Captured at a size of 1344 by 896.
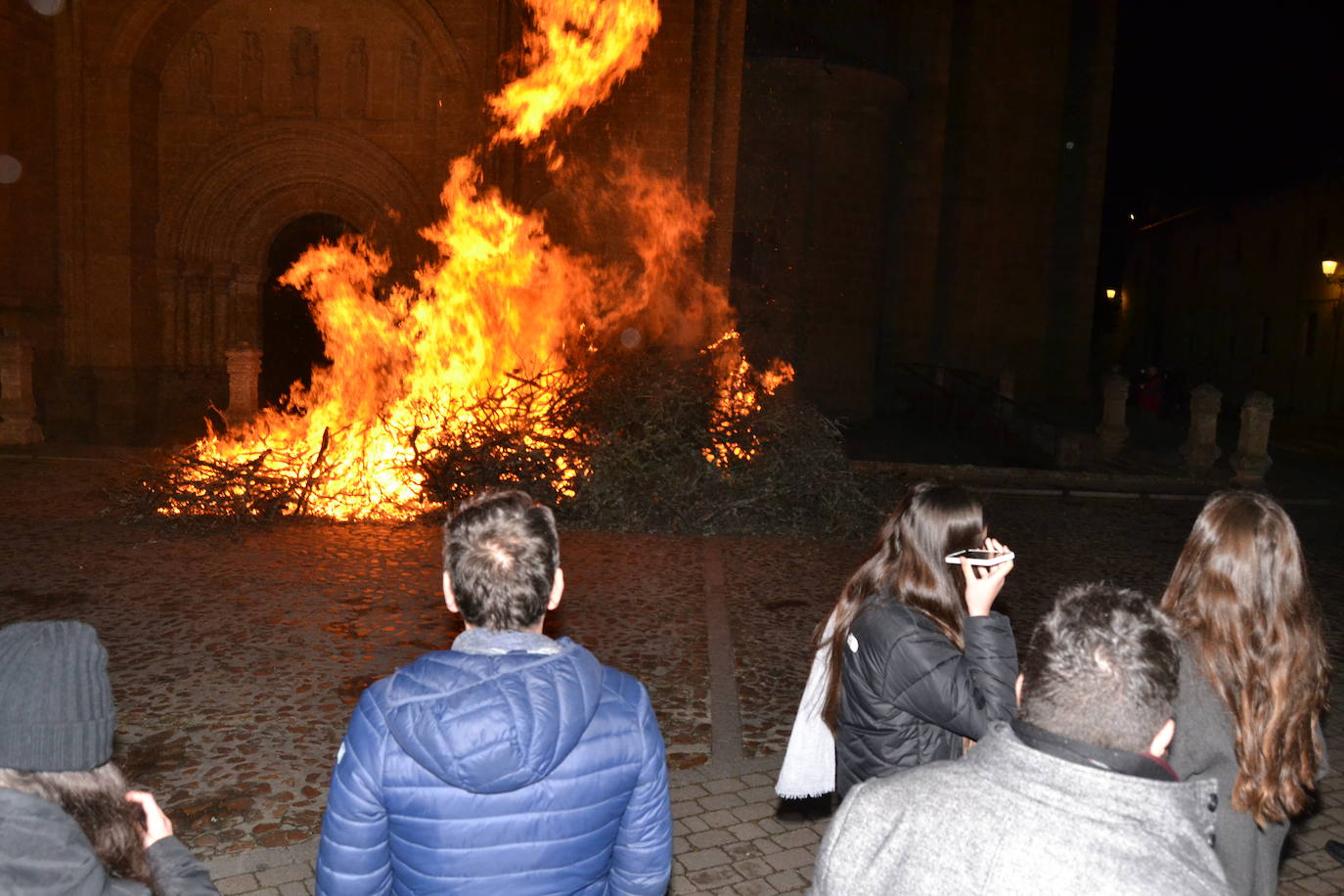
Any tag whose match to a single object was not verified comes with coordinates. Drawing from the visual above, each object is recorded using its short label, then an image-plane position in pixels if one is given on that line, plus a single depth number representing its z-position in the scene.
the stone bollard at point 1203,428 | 16.83
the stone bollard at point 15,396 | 15.85
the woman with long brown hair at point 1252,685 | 2.40
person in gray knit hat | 1.52
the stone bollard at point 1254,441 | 15.90
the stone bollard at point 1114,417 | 19.06
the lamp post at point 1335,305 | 27.80
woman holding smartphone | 2.74
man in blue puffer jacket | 1.89
